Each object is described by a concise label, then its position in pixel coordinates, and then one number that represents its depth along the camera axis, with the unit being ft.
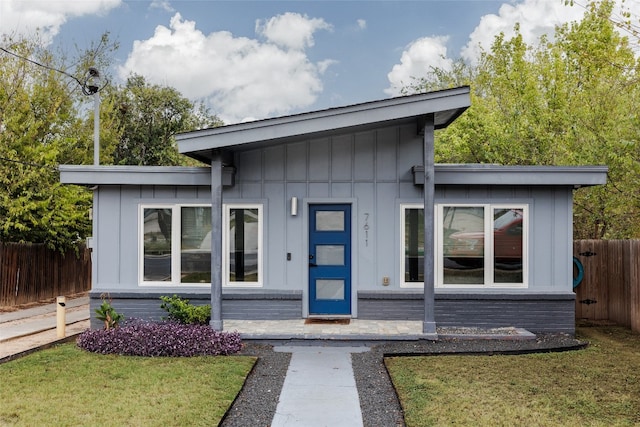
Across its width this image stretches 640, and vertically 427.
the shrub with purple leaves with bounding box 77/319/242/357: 23.35
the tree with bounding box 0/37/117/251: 43.32
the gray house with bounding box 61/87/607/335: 28.58
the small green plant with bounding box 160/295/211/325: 27.09
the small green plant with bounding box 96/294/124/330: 26.21
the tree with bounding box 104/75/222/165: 84.48
